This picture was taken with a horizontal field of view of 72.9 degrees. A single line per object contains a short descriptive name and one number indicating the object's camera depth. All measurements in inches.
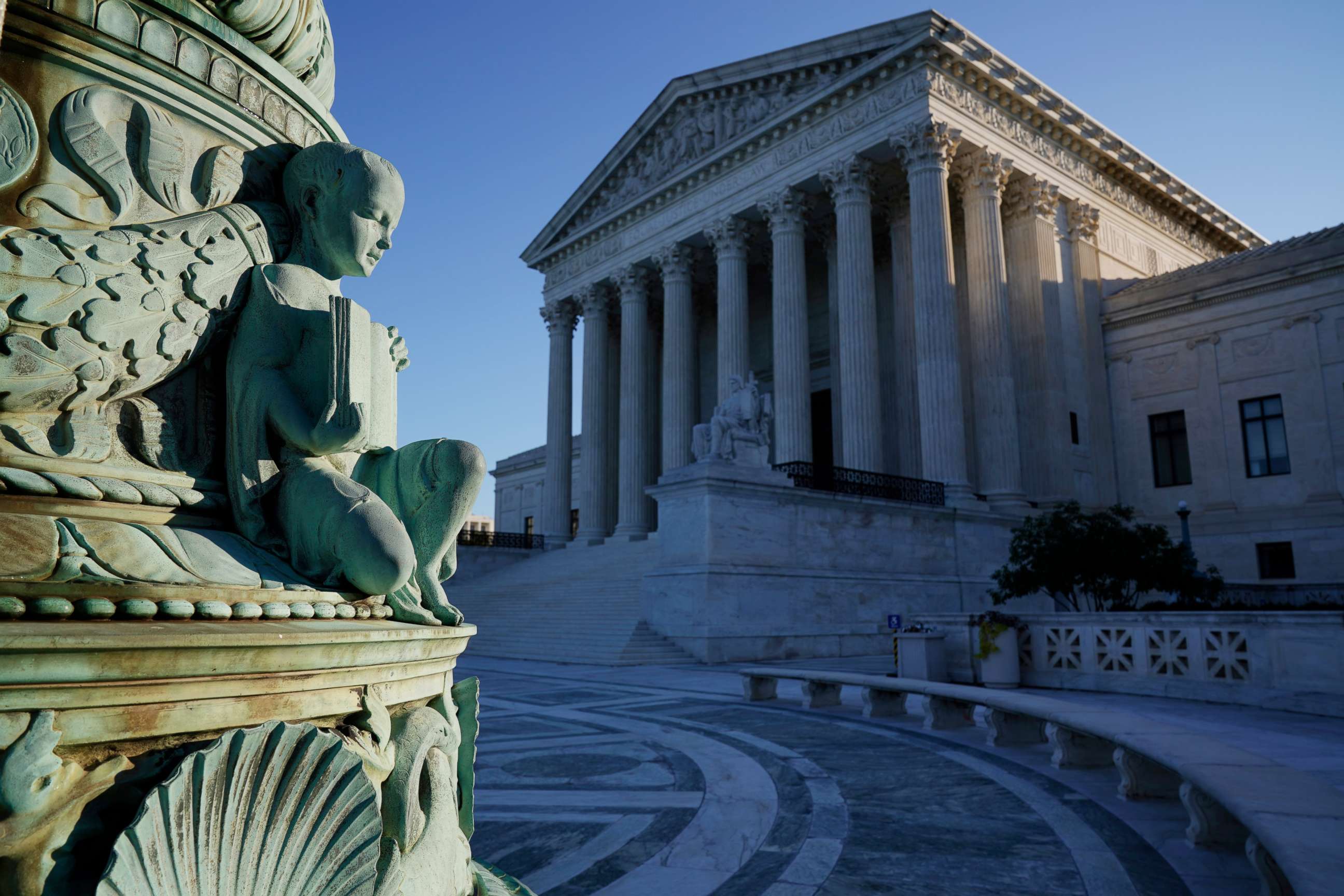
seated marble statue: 863.7
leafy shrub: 701.3
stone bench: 129.5
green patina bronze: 72.1
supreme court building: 981.2
